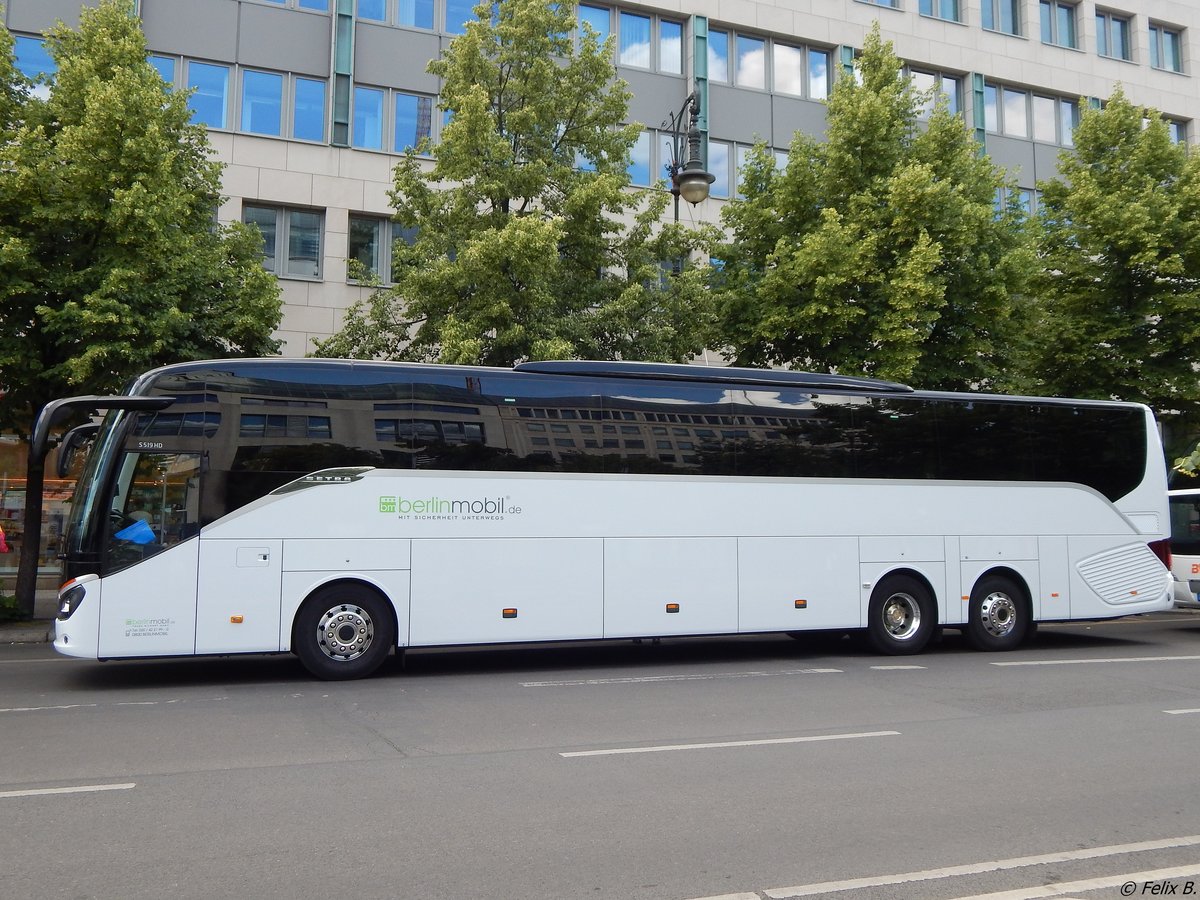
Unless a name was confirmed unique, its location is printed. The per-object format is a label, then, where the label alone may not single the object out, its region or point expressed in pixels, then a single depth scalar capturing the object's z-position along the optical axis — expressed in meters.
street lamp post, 17.95
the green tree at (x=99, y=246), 15.23
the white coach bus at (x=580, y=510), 10.94
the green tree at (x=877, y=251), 18.95
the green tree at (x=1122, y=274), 21.00
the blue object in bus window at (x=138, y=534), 10.78
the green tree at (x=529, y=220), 17.39
